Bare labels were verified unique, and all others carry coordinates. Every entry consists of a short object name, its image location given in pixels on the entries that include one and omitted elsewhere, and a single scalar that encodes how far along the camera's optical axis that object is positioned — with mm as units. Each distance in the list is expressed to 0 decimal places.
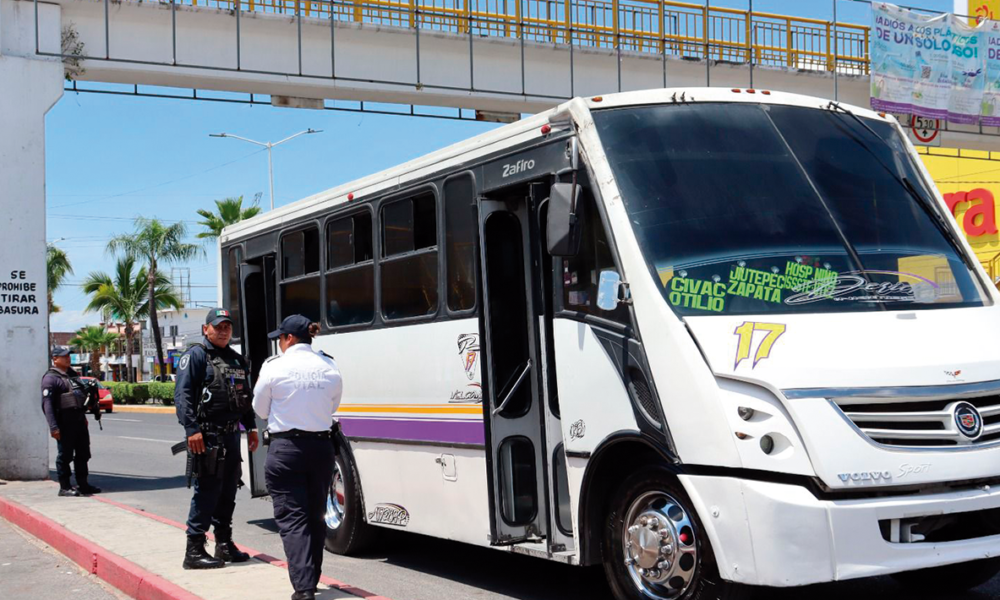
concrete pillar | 14828
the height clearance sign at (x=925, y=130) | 22484
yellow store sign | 30547
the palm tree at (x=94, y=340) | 76938
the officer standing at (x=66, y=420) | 13828
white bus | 5383
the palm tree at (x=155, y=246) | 50719
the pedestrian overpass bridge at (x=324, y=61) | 14984
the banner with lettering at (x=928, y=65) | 21469
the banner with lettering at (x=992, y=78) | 22656
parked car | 41062
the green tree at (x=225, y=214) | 48262
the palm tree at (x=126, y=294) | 54781
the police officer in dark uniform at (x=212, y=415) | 7996
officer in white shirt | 6824
